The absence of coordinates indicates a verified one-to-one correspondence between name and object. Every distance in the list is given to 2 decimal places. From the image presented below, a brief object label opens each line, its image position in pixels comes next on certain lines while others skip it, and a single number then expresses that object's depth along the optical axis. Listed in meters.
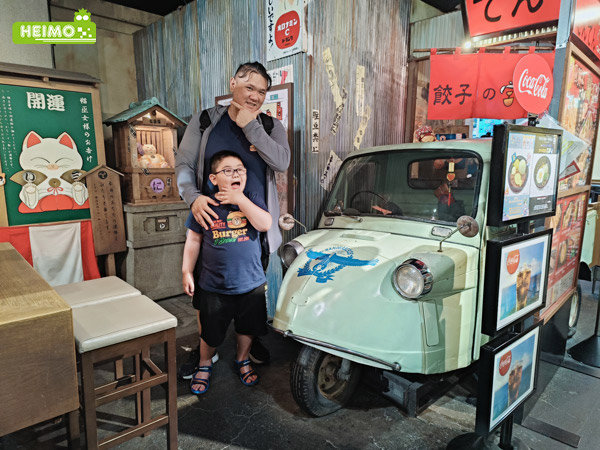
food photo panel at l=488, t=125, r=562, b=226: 1.67
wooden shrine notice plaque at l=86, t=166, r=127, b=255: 4.13
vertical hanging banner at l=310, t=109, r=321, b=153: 3.54
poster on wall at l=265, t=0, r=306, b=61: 3.31
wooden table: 1.10
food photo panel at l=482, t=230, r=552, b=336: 1.71
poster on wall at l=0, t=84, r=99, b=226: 3.72
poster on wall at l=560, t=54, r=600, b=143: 2.57
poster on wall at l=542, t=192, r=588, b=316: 2.76
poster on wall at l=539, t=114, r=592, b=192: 2.48
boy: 2.44
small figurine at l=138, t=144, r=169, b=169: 4.39
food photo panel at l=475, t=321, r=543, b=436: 1.77
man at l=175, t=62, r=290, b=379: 2.39
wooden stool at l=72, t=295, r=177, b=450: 1.74
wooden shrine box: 4.23
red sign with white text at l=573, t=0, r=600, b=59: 2.49
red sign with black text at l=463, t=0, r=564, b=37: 2.75
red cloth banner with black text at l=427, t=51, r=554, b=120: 3.51
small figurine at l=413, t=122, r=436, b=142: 3.79
